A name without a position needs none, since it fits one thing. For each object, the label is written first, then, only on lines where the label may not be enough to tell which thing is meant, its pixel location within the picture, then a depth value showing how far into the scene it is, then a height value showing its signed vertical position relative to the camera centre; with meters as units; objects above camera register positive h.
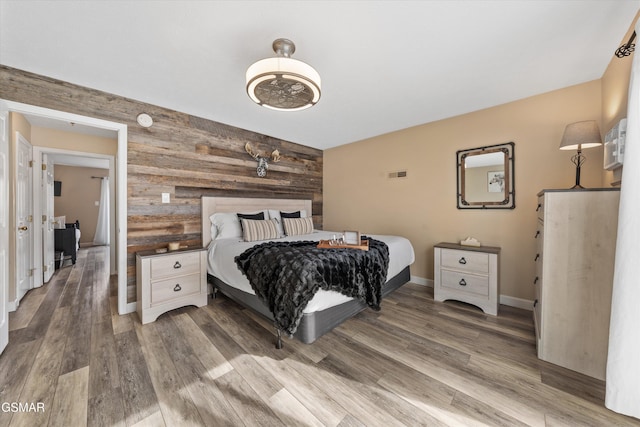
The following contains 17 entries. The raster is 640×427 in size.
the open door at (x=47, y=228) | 3.50 -0.32
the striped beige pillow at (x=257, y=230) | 3.02 -0.27
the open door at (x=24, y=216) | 2.69 -0.10
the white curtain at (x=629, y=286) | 1.23 -0.39
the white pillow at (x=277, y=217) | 3.57 -0.12
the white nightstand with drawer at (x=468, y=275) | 2.54 -0.73
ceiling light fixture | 1.57 +0.90
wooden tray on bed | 2.39 -0.38
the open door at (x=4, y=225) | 1.83 -0.14
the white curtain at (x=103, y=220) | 6.93 -0.37
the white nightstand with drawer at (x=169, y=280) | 2.38 -0.78
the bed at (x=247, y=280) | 1.90 -0.70
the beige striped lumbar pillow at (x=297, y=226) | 3.56 -0.26
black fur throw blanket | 1.81 -0.55
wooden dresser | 1.55 -0.45
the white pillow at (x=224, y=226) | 3.17 -0.23
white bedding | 1.97 -0.61
